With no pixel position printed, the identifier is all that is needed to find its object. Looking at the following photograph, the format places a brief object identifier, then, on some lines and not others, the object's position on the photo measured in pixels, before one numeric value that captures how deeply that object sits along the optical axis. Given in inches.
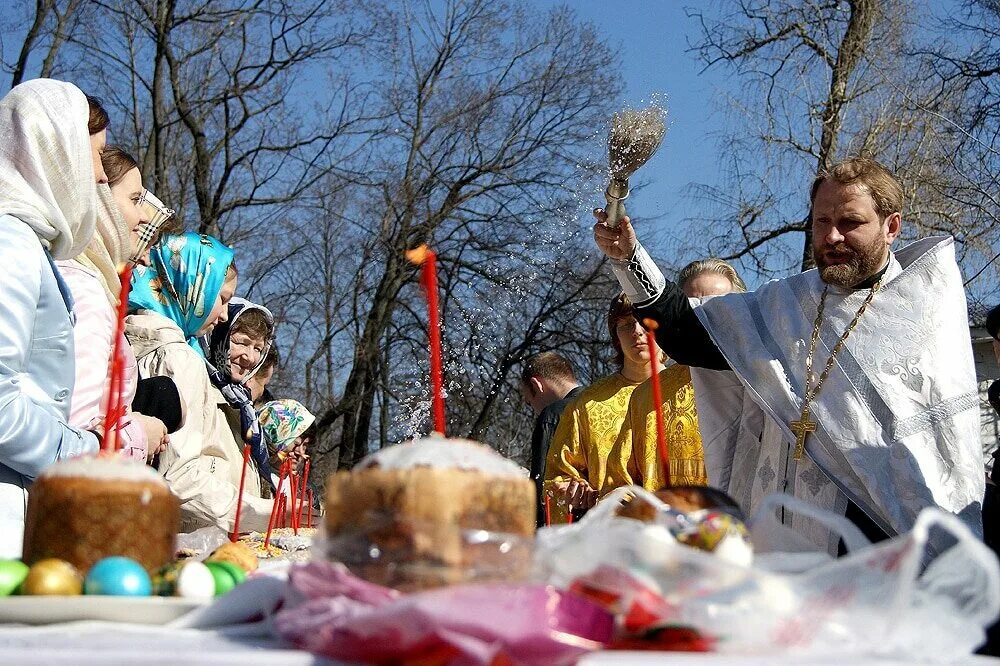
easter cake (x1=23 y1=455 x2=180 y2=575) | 59.6
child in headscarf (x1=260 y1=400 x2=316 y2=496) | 211.9
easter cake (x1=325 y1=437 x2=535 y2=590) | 46.3
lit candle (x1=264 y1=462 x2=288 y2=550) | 116.7
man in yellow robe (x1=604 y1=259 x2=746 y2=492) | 169.2
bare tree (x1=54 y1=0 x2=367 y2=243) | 500.1
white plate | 53.5
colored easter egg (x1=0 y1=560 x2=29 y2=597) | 57.7
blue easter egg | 56.5
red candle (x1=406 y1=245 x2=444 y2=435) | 55.8
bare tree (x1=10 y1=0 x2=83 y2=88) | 446.9
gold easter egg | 55.7
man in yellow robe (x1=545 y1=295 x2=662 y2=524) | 182.2
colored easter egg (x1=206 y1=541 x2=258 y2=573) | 69.6
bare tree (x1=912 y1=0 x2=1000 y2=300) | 476.1
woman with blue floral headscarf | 162.6
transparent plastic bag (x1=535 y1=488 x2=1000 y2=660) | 46.4
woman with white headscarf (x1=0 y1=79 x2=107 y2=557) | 85.7
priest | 122.7
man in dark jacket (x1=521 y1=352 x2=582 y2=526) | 274.2
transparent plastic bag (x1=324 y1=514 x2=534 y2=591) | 46.1
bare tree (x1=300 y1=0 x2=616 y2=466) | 533.6
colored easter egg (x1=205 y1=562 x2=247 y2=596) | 61.2
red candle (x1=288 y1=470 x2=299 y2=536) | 144.2
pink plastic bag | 41.1
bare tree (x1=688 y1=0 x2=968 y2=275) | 470.3
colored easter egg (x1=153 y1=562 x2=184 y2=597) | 59.2
